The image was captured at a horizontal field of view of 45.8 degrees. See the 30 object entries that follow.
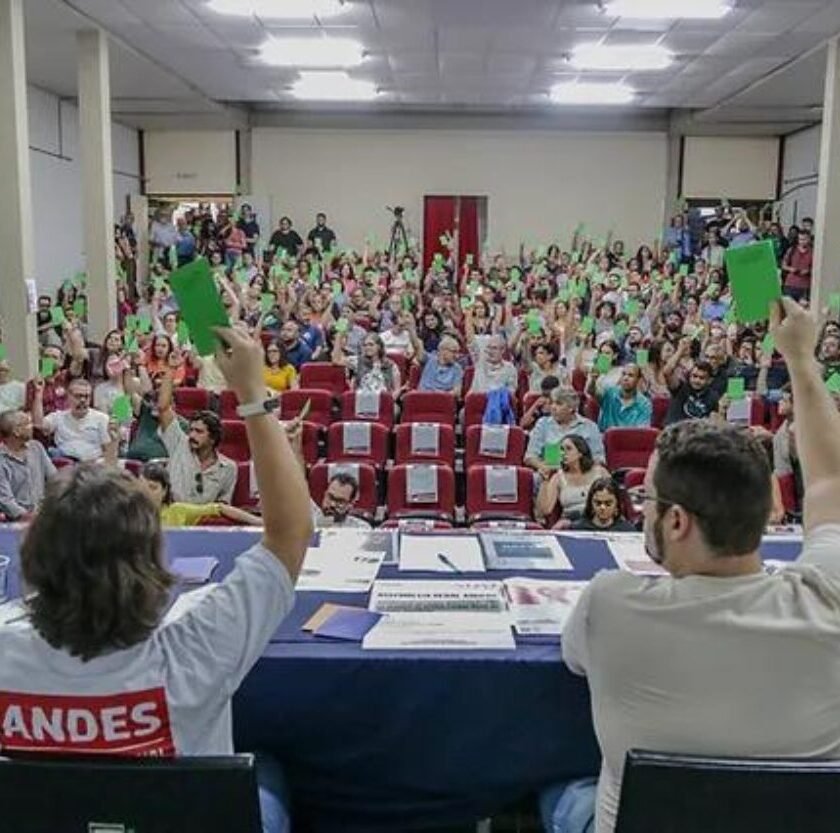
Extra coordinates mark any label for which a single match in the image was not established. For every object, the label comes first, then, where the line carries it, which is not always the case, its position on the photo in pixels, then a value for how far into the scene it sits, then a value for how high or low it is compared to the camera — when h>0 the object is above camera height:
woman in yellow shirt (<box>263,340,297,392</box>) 8.45 -0.96
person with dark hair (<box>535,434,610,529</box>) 5.49 -1.20
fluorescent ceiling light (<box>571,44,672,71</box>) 10.23 +2.22
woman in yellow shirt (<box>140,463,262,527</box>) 4.45 -1.16
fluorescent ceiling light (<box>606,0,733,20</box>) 8.23 +2.15
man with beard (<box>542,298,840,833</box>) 1.47 -0.54
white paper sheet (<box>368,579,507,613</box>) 2.20 -0.76
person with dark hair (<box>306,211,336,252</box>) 16.42 +0.39
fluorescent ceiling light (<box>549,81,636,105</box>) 12.91 +2.31
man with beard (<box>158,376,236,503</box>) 5.39 -1.14
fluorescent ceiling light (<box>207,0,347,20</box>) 8.46 +2.15
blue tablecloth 1.96 -0.94
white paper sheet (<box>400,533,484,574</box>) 2.50 -0.76
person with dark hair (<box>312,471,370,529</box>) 5.11 -1.26
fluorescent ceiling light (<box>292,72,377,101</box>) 12.38 +2.28
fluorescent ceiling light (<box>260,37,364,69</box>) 10.14 +2.20
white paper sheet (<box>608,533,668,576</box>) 2.42 -0.74
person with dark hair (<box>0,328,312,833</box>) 1.36 -0.54
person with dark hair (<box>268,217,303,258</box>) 15.99 +0.30
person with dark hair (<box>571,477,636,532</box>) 4.66 -1.13
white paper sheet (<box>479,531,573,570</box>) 2.52 -0.75
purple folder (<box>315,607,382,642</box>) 2.05 -0.76
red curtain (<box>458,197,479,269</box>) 17.38 +0.61
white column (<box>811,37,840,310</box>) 9.55 +0.63
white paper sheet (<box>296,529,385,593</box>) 2.37 -0.77
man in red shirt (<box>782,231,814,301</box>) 12.02 -0.01
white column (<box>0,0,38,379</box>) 7.49 +0.40
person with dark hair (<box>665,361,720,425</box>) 7.09 -0.92
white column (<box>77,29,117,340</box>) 9.47 +0.79
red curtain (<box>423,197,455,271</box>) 17.33 +0.71
